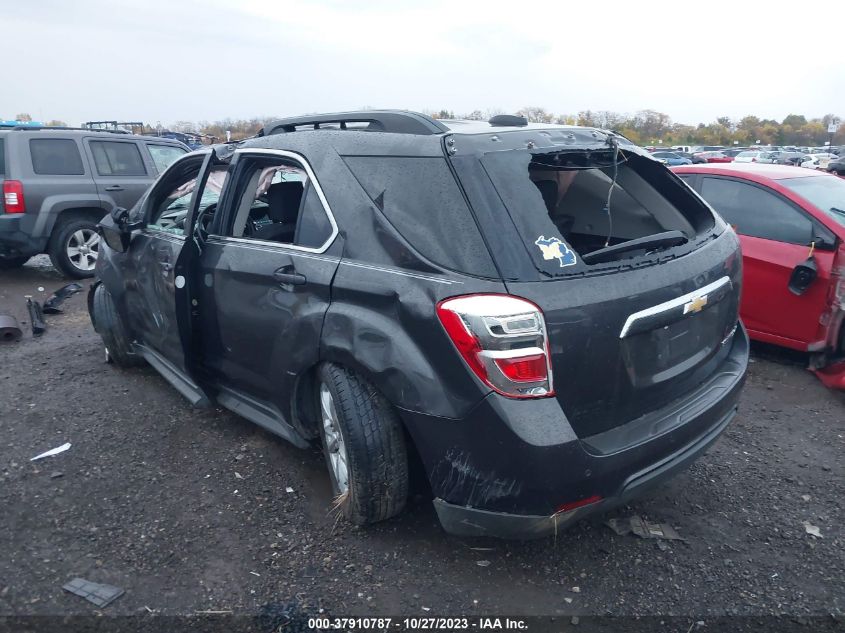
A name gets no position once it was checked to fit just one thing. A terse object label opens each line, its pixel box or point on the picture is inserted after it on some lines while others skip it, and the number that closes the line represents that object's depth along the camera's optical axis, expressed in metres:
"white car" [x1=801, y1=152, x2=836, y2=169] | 30.22
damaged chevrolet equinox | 2.40
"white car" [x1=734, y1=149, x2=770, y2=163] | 31.49
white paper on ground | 3.88
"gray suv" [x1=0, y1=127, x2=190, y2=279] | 8.12
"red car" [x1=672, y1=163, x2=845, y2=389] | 4.68
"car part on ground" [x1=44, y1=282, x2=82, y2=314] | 7.09
